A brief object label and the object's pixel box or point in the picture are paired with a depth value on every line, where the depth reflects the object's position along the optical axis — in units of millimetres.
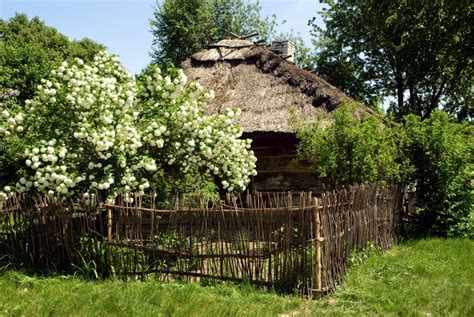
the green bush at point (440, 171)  9523
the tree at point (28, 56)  16125
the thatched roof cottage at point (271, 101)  11406
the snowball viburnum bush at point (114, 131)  6598
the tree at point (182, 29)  24328
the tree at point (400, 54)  16516
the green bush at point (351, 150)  8266
